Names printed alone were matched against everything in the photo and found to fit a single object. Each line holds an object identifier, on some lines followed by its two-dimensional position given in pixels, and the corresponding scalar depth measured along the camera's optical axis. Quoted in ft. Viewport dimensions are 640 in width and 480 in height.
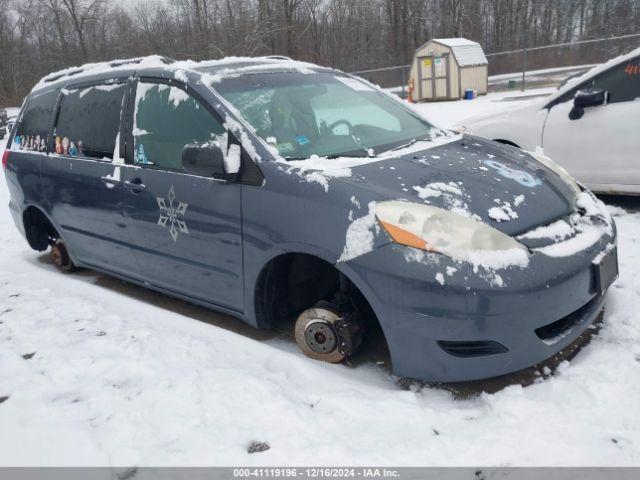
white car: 16.06
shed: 67.62
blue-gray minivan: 8.12
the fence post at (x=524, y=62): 71.00
